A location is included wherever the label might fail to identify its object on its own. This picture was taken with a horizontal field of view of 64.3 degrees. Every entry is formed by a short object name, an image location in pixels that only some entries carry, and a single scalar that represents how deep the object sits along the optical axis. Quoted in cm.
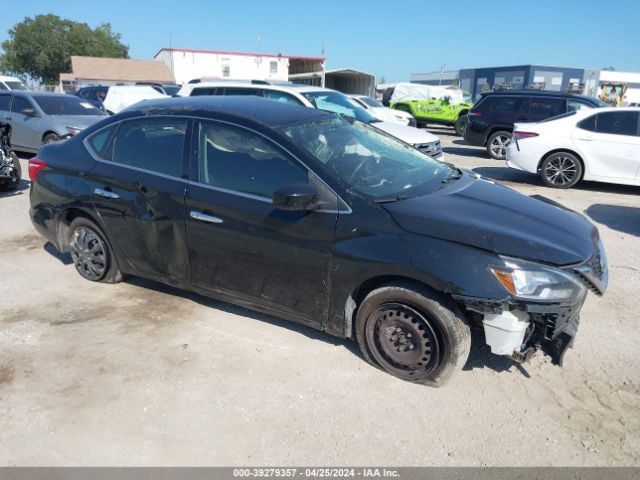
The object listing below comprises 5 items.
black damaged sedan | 302
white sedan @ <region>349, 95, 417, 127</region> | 1466
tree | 6725
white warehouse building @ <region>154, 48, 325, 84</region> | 4856
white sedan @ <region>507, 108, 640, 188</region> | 873
